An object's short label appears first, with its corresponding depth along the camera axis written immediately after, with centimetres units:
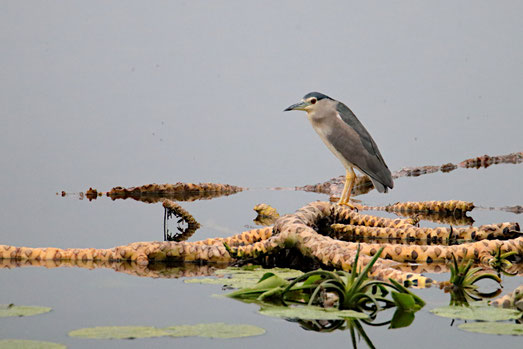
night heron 1393
